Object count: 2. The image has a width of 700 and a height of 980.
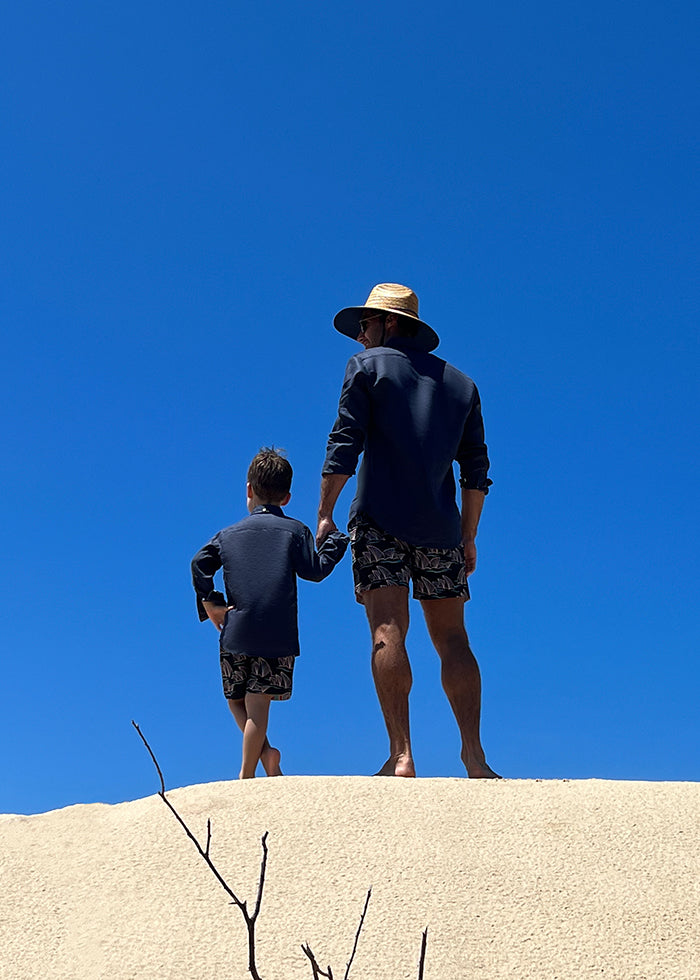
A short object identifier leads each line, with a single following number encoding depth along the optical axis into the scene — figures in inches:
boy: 192.7
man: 176.2
